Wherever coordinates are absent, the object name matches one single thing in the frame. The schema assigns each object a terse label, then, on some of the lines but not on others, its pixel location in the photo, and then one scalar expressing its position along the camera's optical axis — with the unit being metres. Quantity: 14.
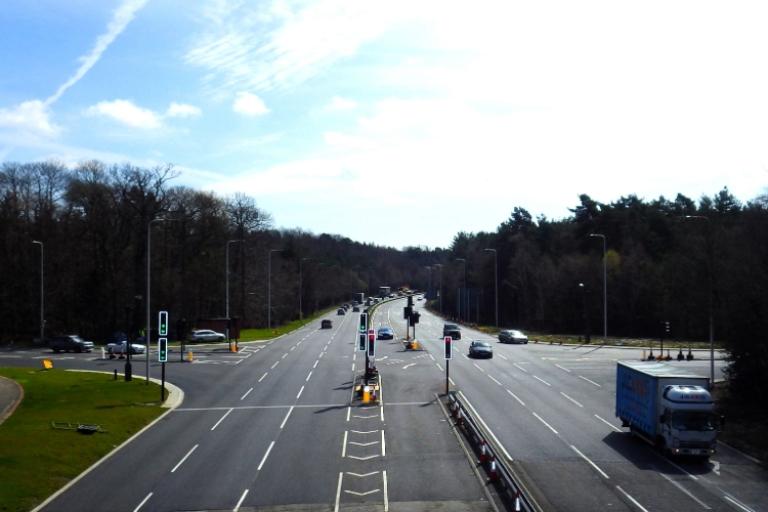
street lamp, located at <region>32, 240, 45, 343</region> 78.49
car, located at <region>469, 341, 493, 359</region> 62.11
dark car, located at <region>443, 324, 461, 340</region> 82.64
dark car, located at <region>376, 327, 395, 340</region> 84.19
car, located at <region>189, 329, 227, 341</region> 81.38
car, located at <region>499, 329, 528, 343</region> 77.75
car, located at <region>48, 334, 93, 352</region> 72.62
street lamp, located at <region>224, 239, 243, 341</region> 83.21
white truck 26.92
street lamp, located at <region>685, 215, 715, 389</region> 44.66
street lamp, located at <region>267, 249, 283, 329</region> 104.19
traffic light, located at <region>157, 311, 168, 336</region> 43.81
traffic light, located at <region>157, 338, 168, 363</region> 42.72
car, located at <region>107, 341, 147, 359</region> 67.19
